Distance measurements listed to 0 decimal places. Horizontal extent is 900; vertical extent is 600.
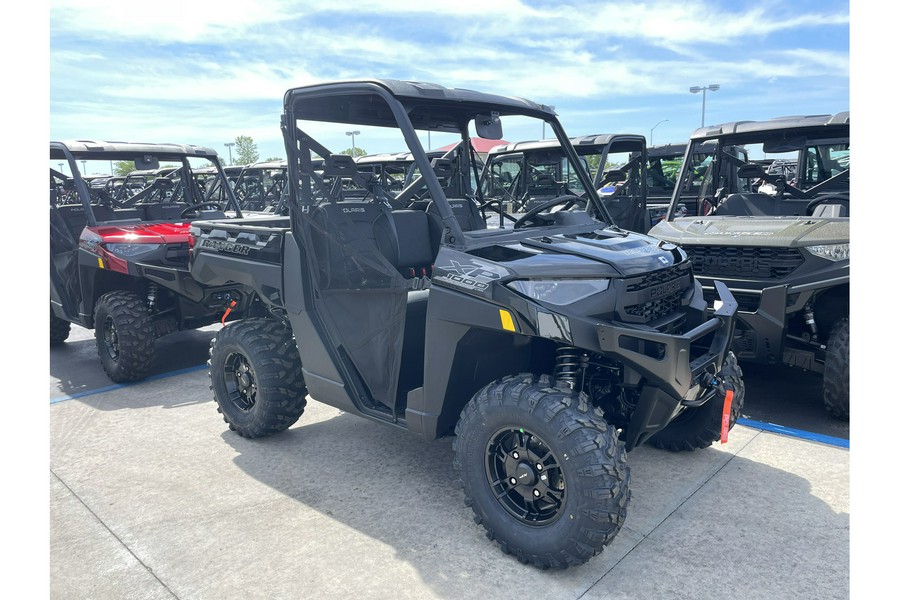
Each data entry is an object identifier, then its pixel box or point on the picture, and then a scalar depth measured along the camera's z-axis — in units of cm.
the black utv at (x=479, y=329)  271
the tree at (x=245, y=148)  6150
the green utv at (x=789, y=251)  436
